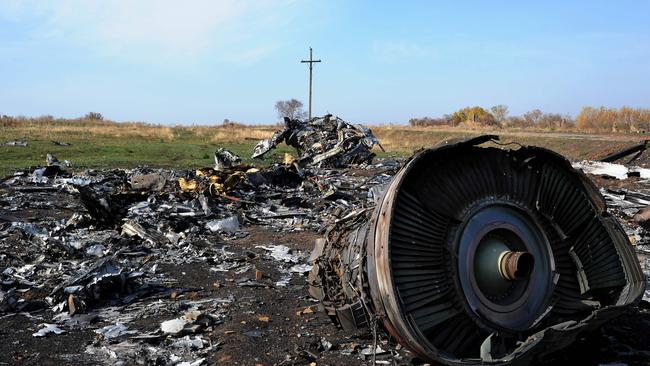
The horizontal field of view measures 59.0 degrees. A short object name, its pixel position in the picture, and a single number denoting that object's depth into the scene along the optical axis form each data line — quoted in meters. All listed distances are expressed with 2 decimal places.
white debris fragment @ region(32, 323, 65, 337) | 4.94
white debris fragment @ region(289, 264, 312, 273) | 7.00
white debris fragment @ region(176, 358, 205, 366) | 4.24
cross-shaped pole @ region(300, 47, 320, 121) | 39.50
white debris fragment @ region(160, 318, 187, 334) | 4.88
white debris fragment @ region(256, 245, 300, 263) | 7.62
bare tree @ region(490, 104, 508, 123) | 61.81
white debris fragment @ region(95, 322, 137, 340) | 4.90
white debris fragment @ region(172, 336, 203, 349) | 4.58
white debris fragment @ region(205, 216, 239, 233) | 9.48
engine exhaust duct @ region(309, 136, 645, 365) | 3.26
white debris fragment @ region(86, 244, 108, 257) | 7.87
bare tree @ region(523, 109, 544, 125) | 51.00
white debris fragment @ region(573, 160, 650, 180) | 14.22
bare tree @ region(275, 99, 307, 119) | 74.25
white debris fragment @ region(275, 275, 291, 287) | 6.40
